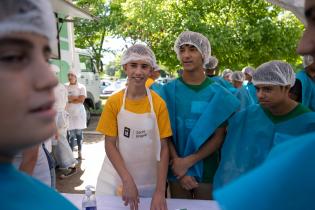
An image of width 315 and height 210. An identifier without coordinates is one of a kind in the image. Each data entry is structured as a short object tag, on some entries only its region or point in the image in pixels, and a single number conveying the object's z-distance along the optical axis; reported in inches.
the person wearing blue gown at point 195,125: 93.8
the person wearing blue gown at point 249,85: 191.3
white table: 81.0
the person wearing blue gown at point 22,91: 23.9
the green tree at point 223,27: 342.0
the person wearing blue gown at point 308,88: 118.0
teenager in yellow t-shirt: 86.3
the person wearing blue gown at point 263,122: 85.0
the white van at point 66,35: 239.9
